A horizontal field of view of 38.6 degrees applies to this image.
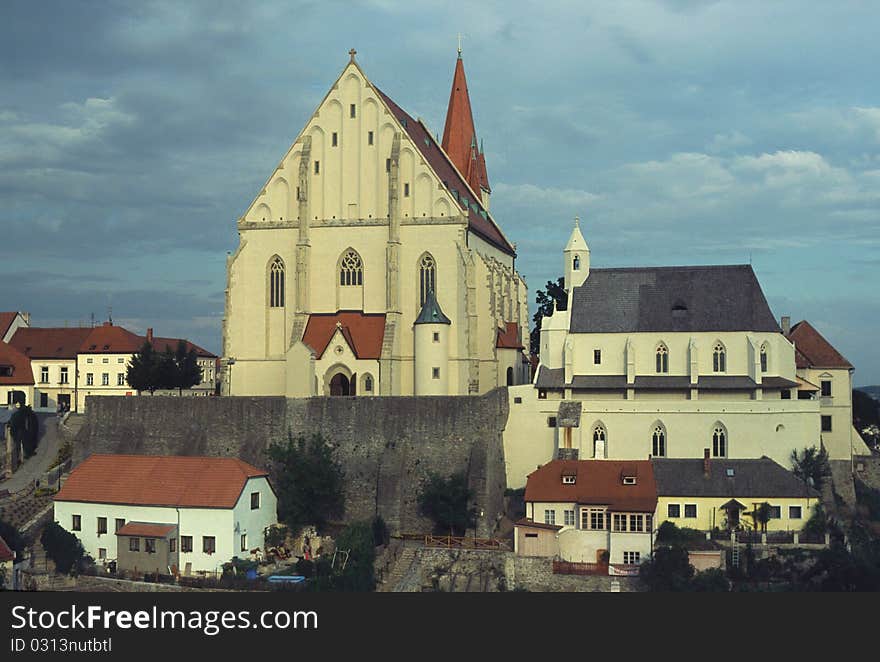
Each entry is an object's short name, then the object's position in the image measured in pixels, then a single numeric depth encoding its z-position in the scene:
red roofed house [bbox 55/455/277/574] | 57.28
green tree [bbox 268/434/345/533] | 60.22
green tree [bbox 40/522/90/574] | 57.56
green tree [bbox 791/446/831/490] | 63.62
